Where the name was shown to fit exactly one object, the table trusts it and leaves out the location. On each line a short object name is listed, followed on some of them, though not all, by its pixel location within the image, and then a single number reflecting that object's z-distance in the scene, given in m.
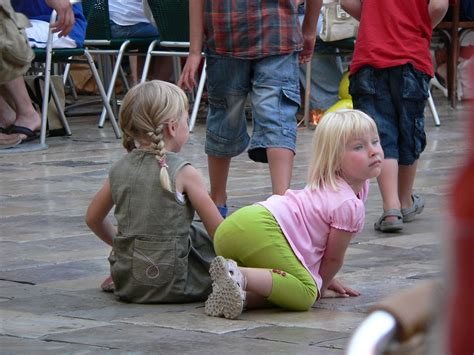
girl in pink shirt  8.32
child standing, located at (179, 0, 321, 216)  11.21
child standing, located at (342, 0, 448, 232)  11.95
